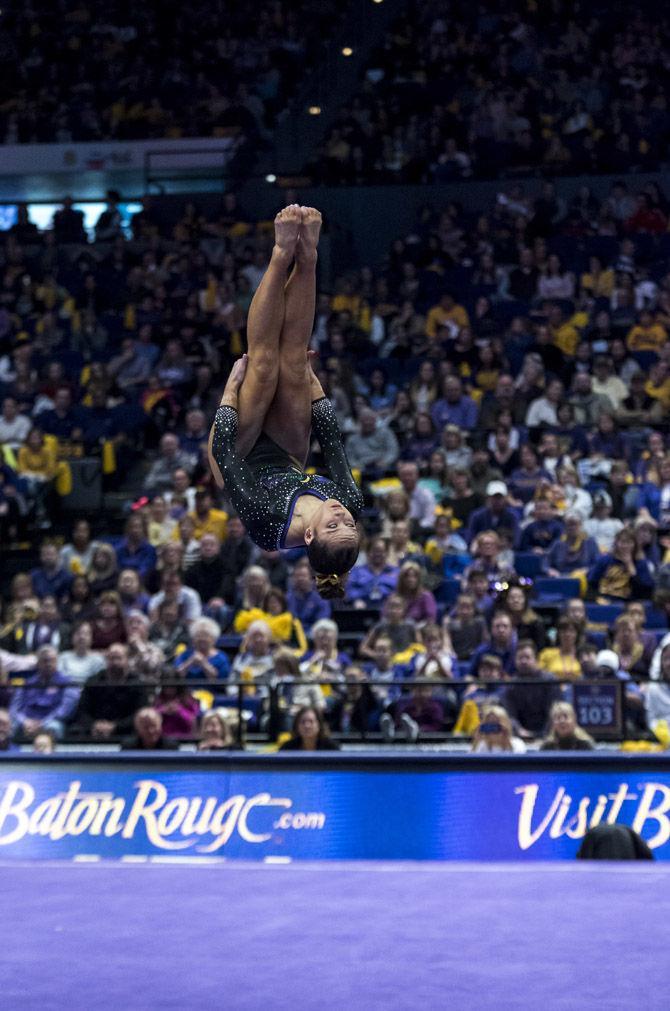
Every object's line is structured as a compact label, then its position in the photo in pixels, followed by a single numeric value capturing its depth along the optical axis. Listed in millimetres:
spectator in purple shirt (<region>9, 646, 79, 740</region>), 9008
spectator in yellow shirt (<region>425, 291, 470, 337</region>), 13836
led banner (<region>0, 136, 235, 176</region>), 17688
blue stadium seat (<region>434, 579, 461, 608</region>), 10242
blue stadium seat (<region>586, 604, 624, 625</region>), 9969
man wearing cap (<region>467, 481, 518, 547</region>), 10586
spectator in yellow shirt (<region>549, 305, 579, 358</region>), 13141
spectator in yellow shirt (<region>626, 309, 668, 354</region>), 12828
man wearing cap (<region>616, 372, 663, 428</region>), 12000
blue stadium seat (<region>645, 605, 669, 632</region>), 9781
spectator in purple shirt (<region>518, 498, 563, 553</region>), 10531
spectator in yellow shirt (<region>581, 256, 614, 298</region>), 13852
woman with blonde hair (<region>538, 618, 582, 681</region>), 9008
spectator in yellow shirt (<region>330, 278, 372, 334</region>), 14320
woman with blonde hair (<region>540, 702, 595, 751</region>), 8195
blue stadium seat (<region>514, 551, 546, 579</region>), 10398
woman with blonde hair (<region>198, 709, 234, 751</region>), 8492
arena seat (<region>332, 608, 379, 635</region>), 10312
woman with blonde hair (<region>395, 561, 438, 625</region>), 9711
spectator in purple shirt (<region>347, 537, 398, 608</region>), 10312
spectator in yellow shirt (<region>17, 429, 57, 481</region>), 12469
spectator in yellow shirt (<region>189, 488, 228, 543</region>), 11005
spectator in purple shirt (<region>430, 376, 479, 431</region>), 12203
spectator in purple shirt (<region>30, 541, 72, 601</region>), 10898
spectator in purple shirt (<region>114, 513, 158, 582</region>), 11016
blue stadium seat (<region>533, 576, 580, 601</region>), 10234
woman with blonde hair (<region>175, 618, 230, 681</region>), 9406
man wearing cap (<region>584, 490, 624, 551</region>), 10555
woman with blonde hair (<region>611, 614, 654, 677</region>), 9016
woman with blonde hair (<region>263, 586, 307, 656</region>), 9688
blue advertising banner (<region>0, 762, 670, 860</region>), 7918
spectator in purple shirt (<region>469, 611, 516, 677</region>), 9109
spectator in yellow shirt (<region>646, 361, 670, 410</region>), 12094
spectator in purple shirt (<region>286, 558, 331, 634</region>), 10070
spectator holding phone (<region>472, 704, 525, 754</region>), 8172
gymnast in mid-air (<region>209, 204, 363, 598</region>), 5184
